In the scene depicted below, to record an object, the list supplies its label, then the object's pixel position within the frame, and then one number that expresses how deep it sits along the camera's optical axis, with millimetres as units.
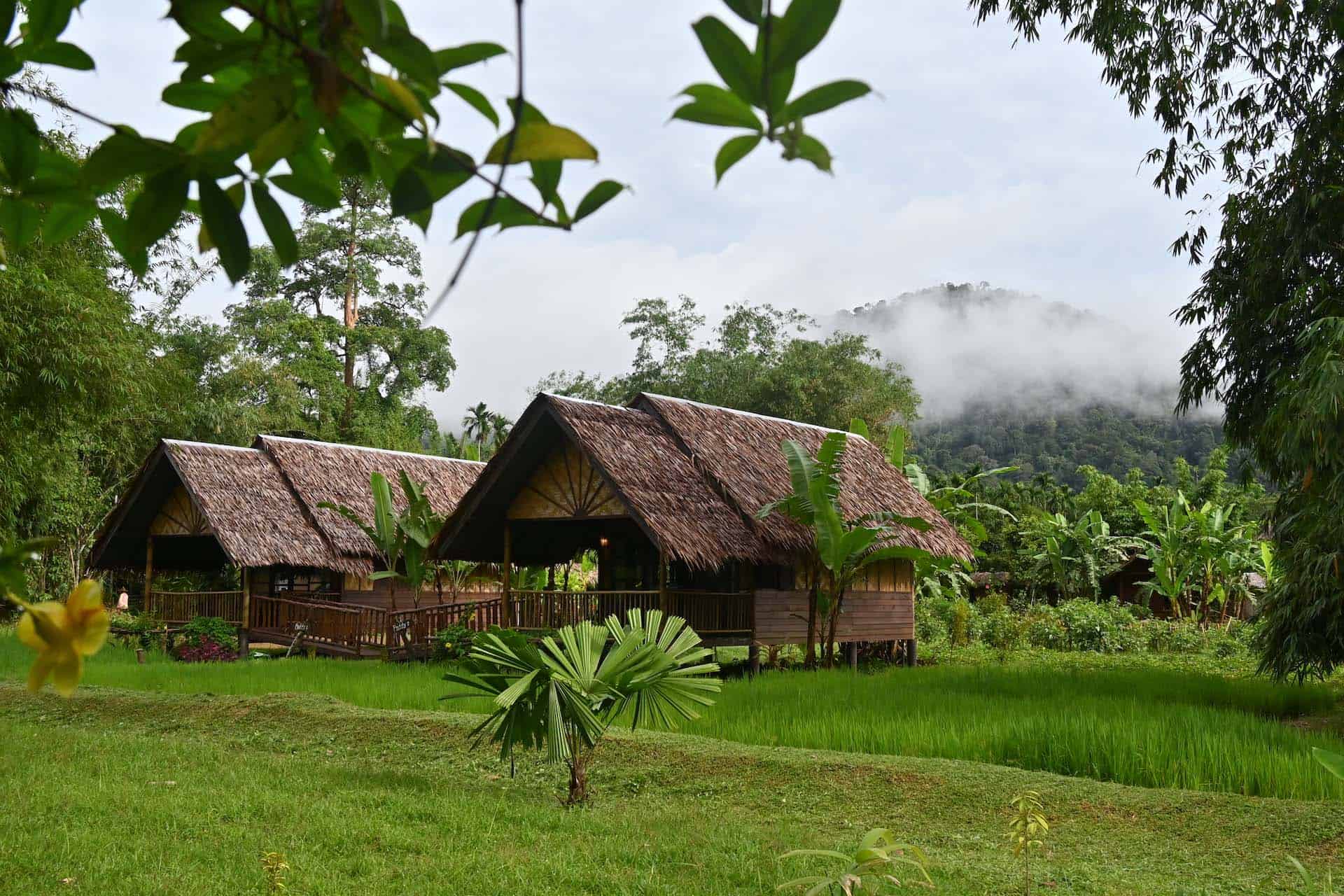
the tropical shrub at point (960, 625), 19750
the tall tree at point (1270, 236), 9445
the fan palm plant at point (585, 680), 5941
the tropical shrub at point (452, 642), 14695
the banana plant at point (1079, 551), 23391
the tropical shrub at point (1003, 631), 18631
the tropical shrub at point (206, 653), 16172
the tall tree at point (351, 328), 28188
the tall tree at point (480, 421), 34625
